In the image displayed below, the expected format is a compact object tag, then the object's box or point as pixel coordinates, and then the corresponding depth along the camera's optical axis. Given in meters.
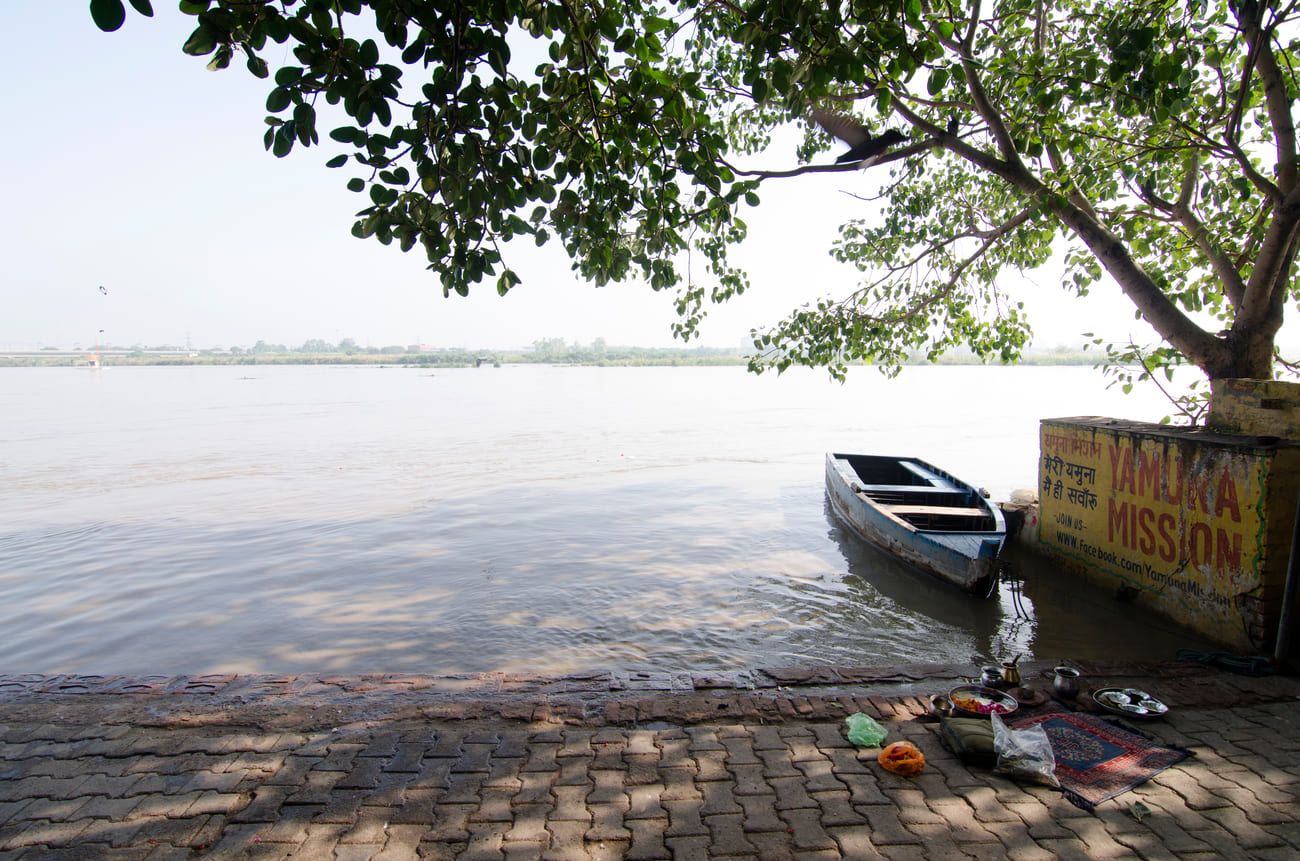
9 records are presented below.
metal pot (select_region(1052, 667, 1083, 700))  4.62
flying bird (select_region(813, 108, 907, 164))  7.59
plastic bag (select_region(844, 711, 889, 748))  3.95
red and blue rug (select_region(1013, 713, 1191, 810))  3.50
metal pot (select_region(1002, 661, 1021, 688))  4.82
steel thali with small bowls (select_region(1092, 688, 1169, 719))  4.27
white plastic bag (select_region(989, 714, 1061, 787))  3.56
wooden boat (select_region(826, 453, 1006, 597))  7.76
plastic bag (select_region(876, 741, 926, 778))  3.62
